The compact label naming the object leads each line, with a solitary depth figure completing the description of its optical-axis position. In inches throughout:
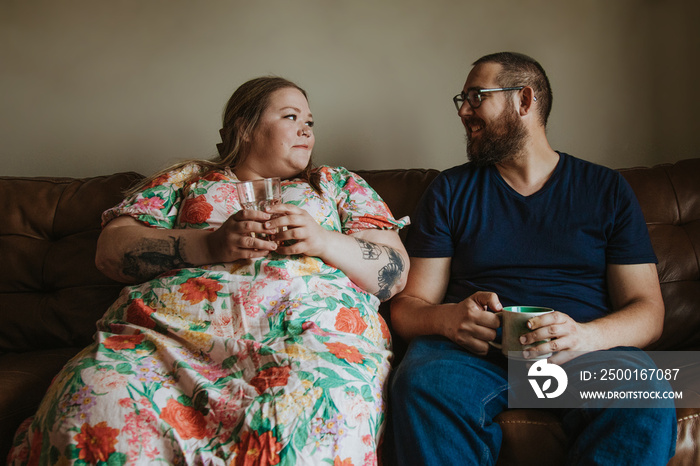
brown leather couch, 64.7
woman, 39.2
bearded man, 43.6
